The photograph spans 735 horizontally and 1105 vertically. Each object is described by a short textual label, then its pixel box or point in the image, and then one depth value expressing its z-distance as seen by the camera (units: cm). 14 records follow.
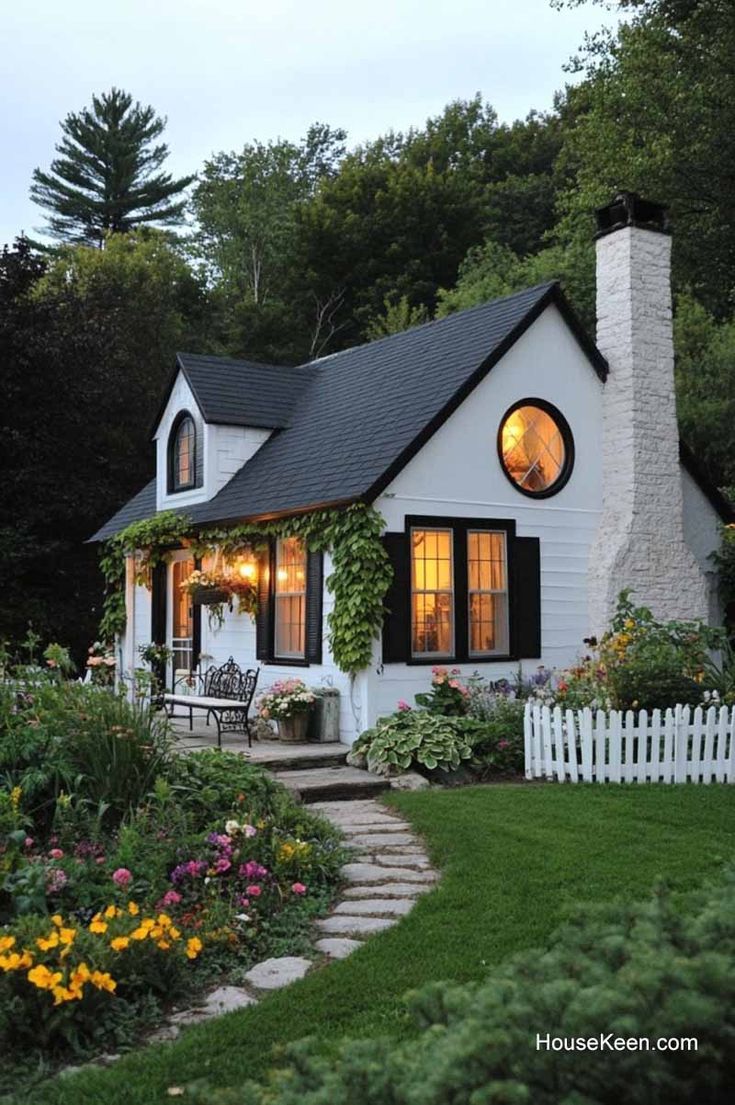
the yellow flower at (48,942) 378
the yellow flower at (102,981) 371
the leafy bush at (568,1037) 184
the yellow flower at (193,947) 416
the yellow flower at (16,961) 368
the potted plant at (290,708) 1059
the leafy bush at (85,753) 587
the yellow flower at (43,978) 359
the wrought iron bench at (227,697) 1069
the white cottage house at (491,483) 1102
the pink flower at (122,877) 462
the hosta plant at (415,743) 927
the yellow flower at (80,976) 365
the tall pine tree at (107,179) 3872
